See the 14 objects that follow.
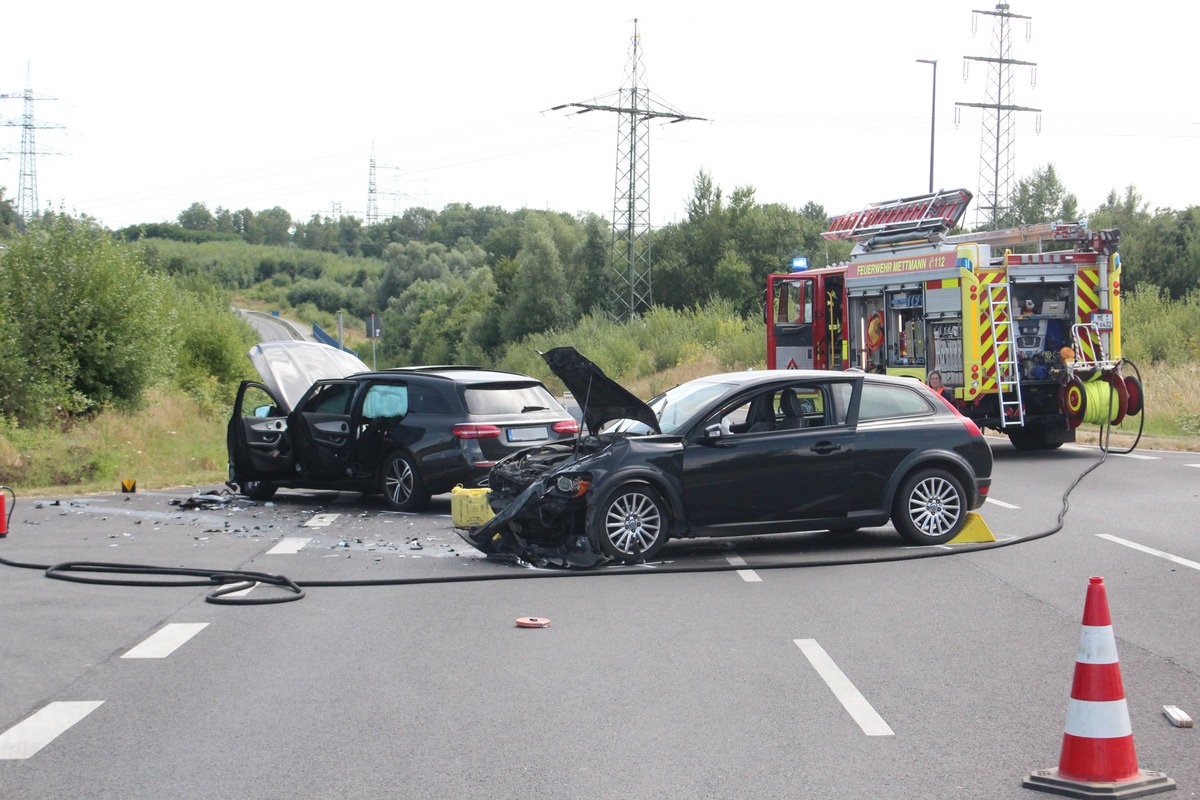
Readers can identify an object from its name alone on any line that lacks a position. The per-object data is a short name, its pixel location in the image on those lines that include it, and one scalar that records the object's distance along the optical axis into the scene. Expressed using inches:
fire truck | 700.7
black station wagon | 514.6
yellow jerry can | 437.1
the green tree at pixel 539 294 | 2832.2
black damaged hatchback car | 386.3
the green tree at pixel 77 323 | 903.1
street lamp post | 1599.4
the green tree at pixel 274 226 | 5940.0
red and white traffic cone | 181.6
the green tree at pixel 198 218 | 5570.9
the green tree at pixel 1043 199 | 2898.6
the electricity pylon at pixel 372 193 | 4367.6
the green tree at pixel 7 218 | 980.9
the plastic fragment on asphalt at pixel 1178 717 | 215.6
